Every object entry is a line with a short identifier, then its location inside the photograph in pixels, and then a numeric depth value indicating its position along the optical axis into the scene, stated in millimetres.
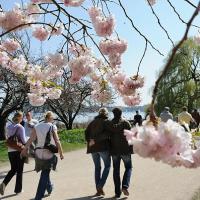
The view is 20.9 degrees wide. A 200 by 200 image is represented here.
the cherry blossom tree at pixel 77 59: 4887
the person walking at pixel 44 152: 8570
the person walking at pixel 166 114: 17469
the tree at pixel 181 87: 43562
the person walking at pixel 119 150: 9148
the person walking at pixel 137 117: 24484
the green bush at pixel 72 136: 23089
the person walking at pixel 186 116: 16488
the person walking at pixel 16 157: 9914
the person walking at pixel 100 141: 9508
